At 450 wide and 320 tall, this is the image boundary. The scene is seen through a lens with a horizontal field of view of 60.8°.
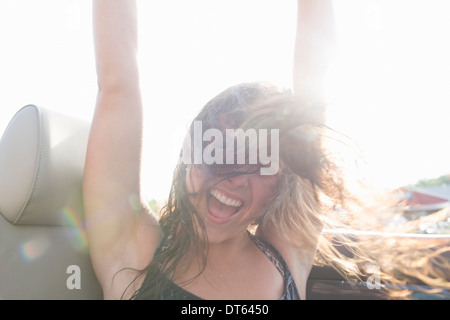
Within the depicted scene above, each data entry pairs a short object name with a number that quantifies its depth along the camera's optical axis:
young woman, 1.26
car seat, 1.17
